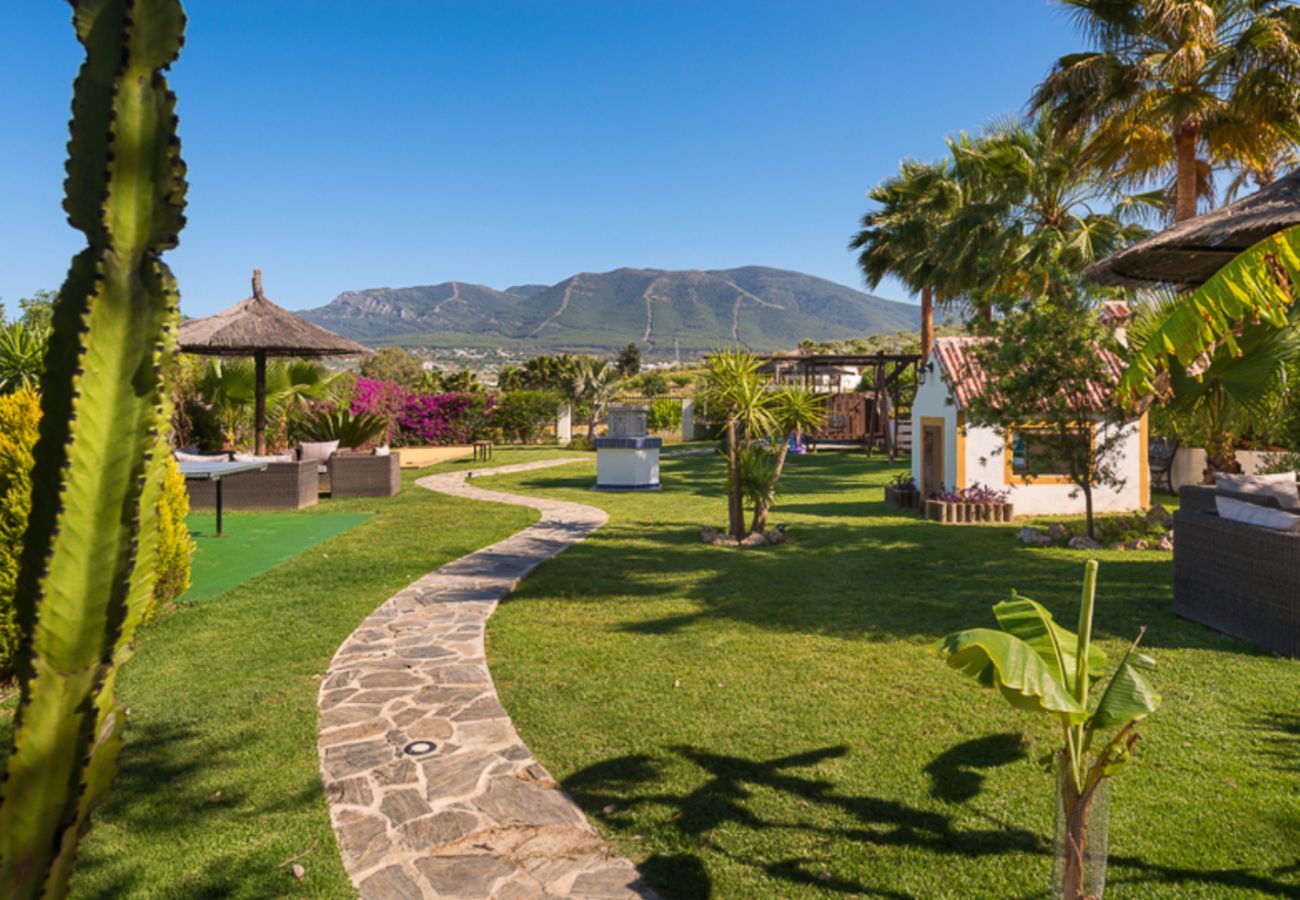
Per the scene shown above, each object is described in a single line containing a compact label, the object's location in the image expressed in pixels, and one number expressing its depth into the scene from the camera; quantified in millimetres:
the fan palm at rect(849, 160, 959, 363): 22781
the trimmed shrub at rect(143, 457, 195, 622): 6852
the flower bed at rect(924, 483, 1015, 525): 12867
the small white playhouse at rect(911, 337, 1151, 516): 13250
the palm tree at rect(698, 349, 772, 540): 10945
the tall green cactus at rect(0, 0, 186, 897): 1799
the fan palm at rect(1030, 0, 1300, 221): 11664
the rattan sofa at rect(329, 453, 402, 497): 15484
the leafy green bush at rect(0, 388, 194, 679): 5227
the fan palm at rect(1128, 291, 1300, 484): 7496
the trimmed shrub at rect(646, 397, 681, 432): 34312
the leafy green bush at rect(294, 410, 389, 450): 17188
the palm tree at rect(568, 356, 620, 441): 31391
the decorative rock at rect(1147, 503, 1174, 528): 10836
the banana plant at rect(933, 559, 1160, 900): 2521
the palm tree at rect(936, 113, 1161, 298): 17984
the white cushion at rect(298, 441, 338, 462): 16031
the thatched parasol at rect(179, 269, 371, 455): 14352
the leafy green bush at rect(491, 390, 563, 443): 30453
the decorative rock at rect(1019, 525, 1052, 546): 10516
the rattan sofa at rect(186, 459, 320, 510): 13688
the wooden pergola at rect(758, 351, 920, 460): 23609
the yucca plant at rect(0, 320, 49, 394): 12836
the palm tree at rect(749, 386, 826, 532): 11070
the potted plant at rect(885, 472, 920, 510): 14391
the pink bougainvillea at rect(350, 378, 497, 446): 28094
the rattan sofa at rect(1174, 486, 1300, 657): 5613
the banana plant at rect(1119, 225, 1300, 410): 3898
